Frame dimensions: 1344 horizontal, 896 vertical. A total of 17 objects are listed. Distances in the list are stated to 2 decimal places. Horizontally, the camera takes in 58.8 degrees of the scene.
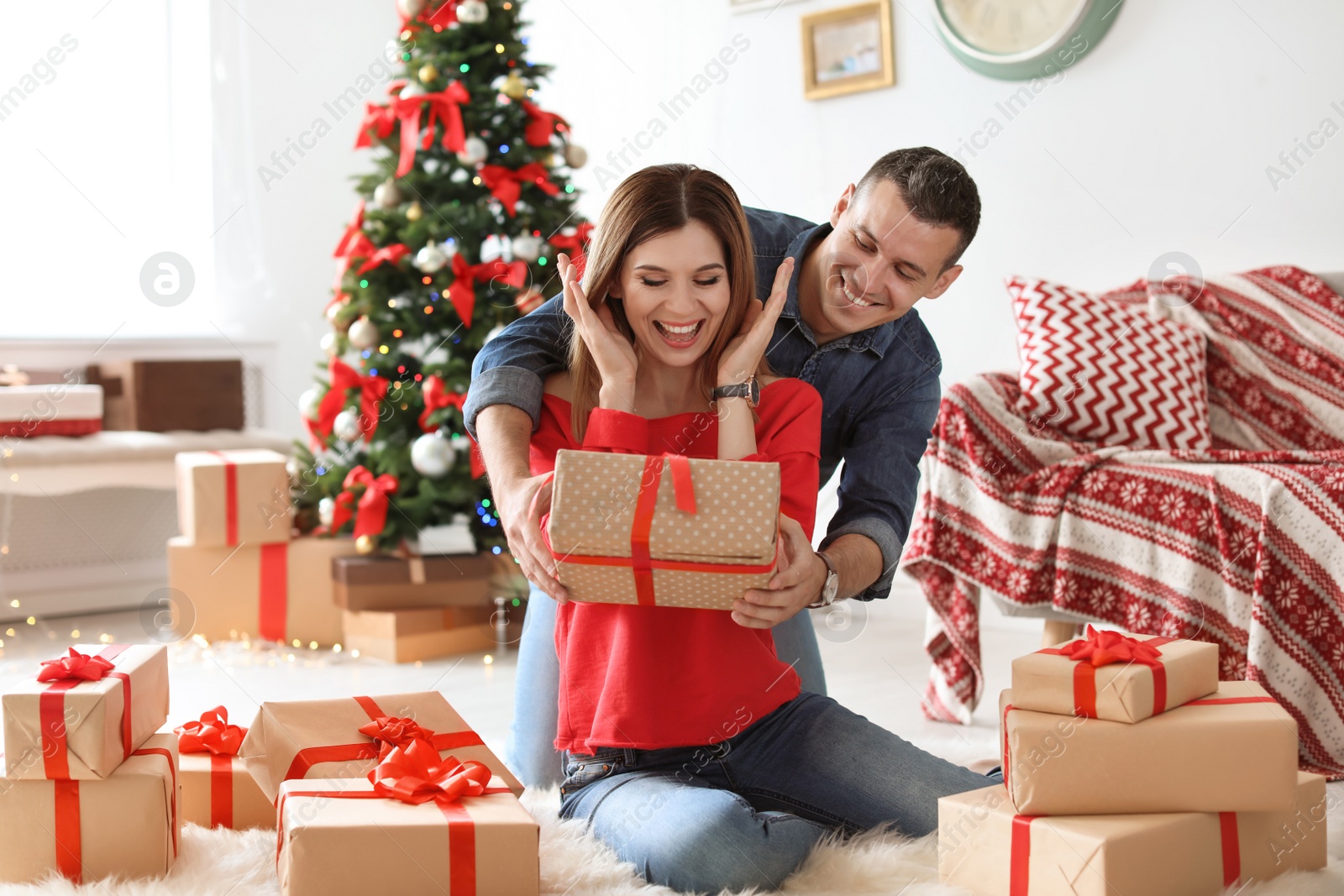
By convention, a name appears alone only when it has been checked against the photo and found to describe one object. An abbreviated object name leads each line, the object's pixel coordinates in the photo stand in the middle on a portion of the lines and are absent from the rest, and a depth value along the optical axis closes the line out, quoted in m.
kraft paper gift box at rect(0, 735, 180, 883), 1.36
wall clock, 3.21
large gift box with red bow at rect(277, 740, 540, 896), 1.24
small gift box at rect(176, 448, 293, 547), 3.12
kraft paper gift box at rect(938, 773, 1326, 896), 1.27
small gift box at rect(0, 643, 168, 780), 1.33
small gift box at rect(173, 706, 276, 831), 1.59
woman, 1.46
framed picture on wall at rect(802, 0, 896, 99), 3.61
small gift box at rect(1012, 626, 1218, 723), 1.33
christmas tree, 3.08
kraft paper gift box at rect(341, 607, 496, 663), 3.03
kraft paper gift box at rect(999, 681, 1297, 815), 1.31
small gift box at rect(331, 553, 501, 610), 3.08
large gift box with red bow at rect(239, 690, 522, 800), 1.46
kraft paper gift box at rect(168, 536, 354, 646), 3.13
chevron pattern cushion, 2.56
